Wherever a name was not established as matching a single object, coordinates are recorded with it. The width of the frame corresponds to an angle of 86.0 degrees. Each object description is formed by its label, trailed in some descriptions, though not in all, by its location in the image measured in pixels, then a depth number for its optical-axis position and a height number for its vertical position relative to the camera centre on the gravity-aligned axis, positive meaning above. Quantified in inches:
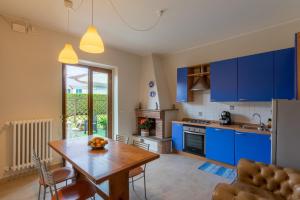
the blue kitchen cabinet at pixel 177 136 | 158.1 -37.0
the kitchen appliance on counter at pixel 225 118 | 135.8 -15.8
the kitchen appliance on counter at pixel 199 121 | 152.0 -21.1
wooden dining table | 56.4 -24.8
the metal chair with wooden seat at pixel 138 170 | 83.8 -38.2
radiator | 107.0 -28.7
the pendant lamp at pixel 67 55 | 84.0 +23.3
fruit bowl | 80.6 -22.3
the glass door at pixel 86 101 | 141.0 -1.3
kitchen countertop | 109.9 -21.4
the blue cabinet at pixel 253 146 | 105.9 -32.7
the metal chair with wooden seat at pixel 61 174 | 68.8 -37.3
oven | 143.6 -37.2
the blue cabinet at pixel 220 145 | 123.8 -36.6
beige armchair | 58.2 -33.5
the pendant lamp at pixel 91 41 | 66.4 +24.6
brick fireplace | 168.7 -21.8
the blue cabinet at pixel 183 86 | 162.7 +13.9
